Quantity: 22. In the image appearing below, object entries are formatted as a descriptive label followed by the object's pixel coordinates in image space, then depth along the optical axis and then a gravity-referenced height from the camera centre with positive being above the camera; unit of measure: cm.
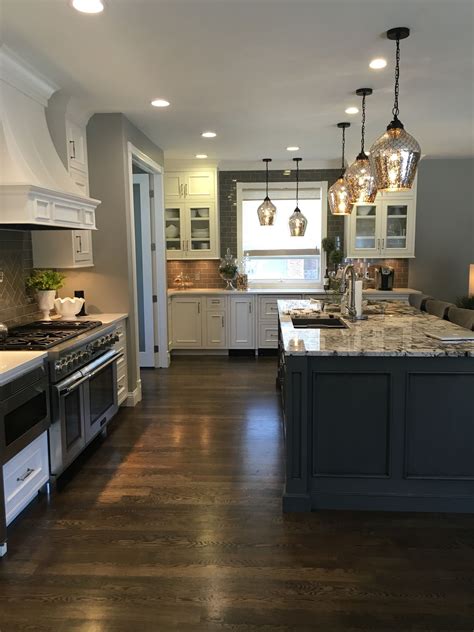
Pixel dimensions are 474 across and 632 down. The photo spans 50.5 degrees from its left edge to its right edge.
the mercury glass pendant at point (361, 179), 374 +63
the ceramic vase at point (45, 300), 400 -28
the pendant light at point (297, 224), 616 +48
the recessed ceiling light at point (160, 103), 407 +133
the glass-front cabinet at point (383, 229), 693 +46
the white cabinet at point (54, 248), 407 +14
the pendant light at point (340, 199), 425 +55
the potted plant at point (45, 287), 397 -17
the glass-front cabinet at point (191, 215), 712 +70
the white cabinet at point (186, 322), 704 -81
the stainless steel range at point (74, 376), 306 -75
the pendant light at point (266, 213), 624 +63
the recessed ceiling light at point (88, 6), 244 +128
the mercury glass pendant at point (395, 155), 278 +60
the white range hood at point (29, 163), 298 +66
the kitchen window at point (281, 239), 735 +35
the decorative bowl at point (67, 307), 414 -34
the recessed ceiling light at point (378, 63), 323 +129
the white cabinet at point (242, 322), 701 -81
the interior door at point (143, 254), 612 +13
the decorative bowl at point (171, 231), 725 +48
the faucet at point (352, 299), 399 -29
